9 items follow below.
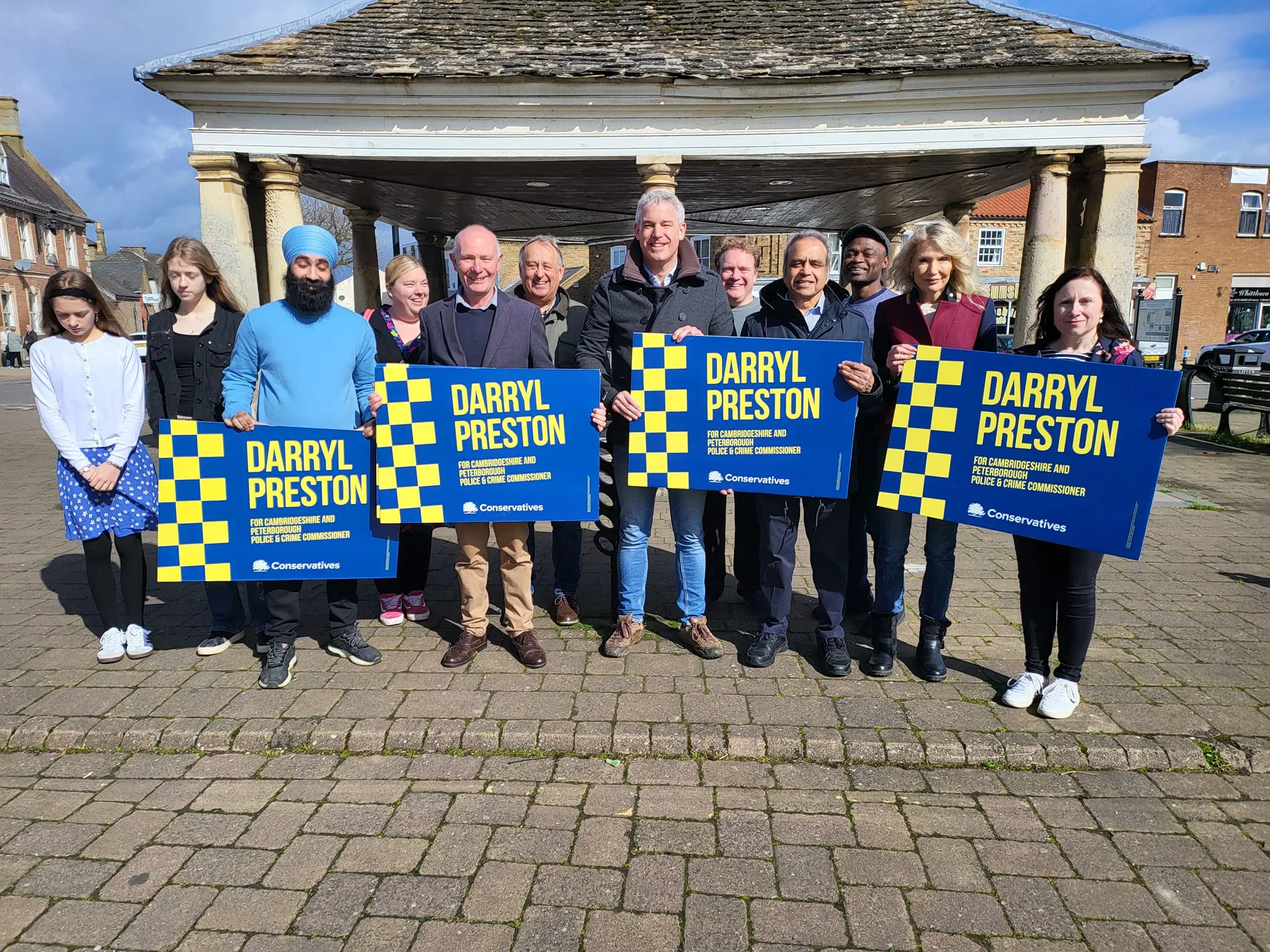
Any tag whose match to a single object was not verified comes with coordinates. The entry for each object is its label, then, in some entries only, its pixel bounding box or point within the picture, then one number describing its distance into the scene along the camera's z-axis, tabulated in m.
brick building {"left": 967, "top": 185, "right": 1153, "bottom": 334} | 37.25
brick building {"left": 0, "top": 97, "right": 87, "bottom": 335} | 43.25
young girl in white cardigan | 3.82
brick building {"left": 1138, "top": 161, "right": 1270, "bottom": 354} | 36.28
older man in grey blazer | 3.76
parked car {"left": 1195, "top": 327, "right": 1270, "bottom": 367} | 20.66
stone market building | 8.92
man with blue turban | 3.64
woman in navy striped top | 3.26
